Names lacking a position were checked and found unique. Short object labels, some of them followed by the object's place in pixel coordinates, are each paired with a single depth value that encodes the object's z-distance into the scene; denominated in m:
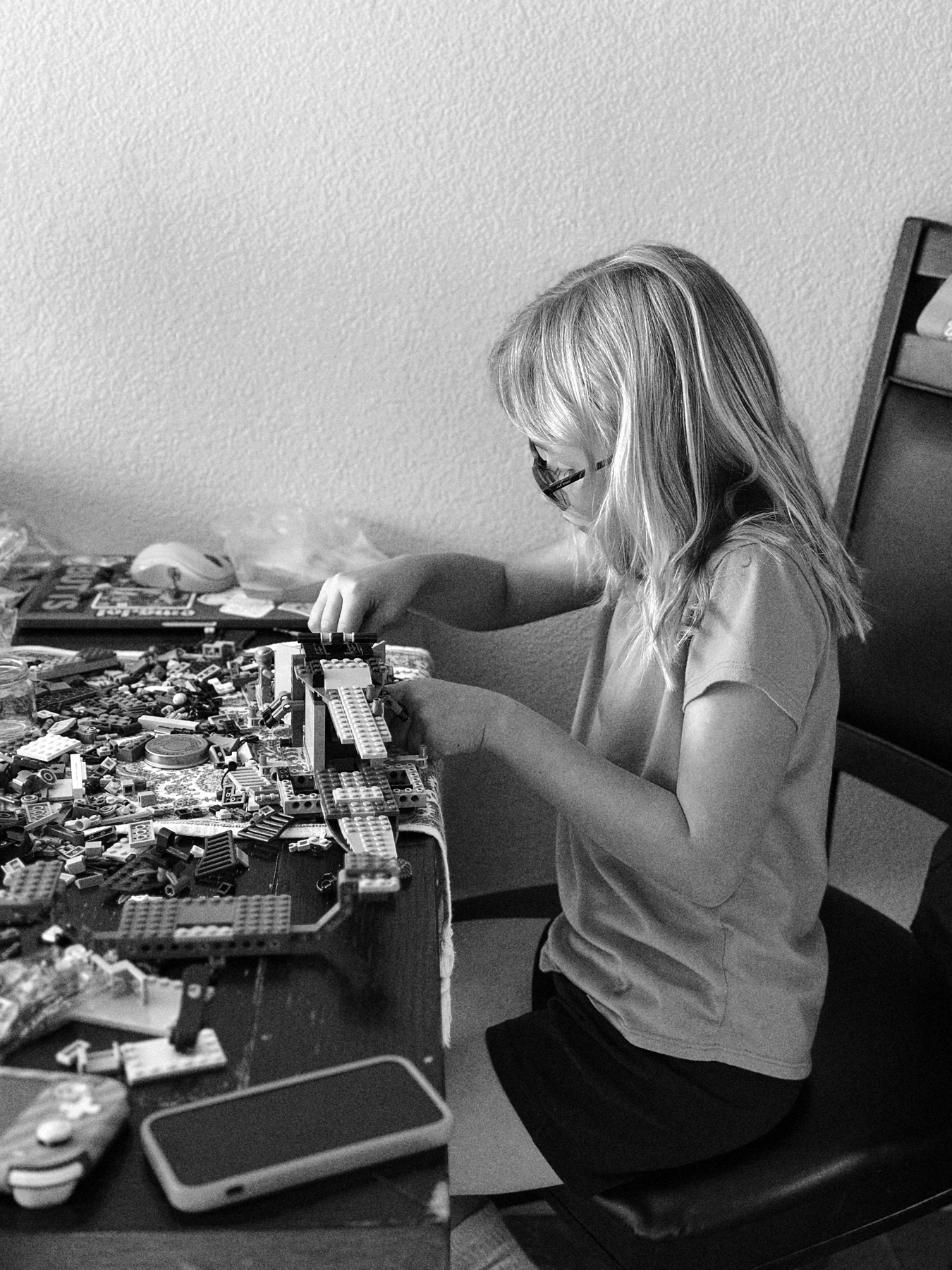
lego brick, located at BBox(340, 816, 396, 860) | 0.83
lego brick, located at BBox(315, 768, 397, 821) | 0.87
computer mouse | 1.36
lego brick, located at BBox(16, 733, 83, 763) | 0.96
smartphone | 0.54
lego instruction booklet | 1.25
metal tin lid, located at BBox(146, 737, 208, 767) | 0.97
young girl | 0.87
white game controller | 0.53
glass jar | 1.02
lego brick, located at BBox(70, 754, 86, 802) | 0.92
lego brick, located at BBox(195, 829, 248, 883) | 0.81
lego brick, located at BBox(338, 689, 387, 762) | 0.87
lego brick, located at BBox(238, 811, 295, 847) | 0.85
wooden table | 0.53
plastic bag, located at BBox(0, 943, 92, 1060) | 0.64
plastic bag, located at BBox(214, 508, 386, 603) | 1.38
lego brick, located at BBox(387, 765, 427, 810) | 0.88
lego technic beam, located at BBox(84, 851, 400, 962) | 0.71
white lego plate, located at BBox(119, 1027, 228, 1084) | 0.61
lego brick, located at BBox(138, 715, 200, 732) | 1.03
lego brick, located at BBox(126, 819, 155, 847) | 0.85
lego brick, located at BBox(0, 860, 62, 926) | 0.74
